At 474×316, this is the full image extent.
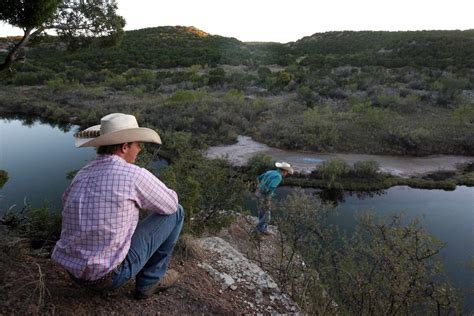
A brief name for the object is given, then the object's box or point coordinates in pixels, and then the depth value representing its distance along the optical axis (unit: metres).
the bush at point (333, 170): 12.62
